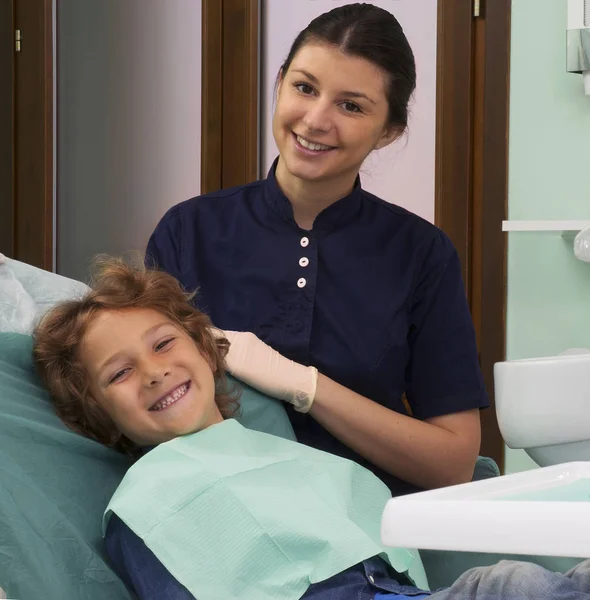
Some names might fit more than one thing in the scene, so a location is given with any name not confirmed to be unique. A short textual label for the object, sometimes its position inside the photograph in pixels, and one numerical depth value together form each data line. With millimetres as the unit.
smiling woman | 2278
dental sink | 2019
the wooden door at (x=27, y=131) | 3580
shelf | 2943
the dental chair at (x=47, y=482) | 1865
